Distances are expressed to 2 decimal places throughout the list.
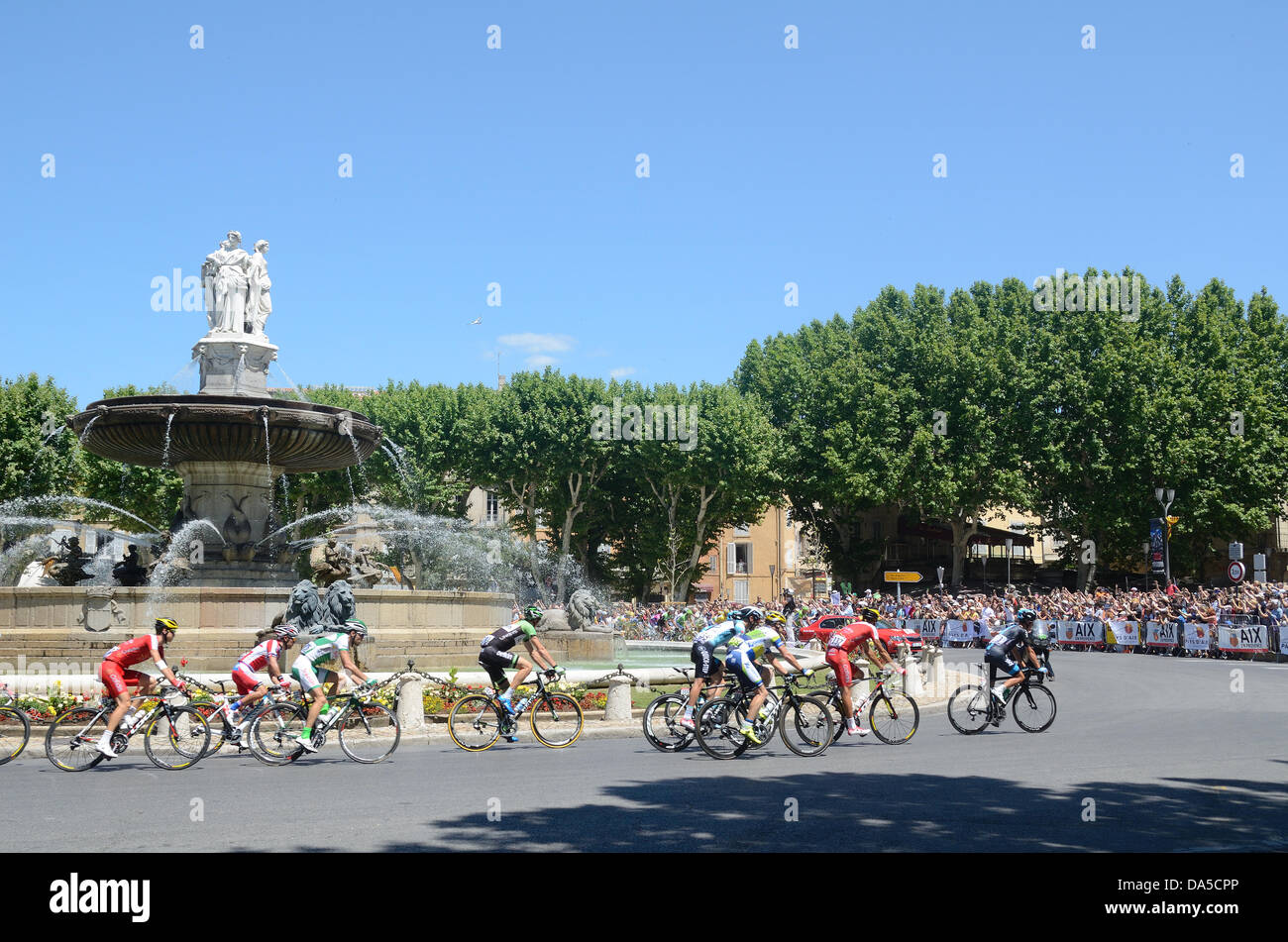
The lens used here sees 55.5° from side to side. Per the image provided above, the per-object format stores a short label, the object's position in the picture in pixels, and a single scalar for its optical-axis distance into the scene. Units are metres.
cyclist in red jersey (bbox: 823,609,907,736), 13.27
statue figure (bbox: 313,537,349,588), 21.03
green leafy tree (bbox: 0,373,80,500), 46.06
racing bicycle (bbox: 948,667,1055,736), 14.81
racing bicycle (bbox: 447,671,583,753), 13.14
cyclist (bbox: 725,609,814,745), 12.27
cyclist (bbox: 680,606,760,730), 12.57
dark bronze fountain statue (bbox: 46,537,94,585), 22.11
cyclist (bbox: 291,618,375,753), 12.05
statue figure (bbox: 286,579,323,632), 16.59
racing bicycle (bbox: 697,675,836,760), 12.37
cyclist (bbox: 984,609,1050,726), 14.71
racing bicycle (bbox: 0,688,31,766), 11.89
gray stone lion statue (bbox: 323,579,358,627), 15.68
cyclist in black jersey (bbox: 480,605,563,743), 13.14
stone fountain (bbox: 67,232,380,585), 21.53
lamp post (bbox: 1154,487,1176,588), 39.30
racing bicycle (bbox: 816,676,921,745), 13.61
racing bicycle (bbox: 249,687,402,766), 11.97
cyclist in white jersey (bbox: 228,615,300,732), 12.04
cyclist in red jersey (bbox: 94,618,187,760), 11.41
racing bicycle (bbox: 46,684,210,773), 11.41
